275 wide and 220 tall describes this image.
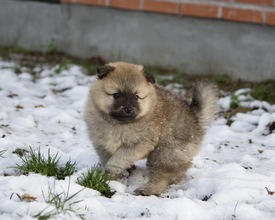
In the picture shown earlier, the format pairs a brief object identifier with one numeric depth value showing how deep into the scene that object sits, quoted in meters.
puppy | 3.66
